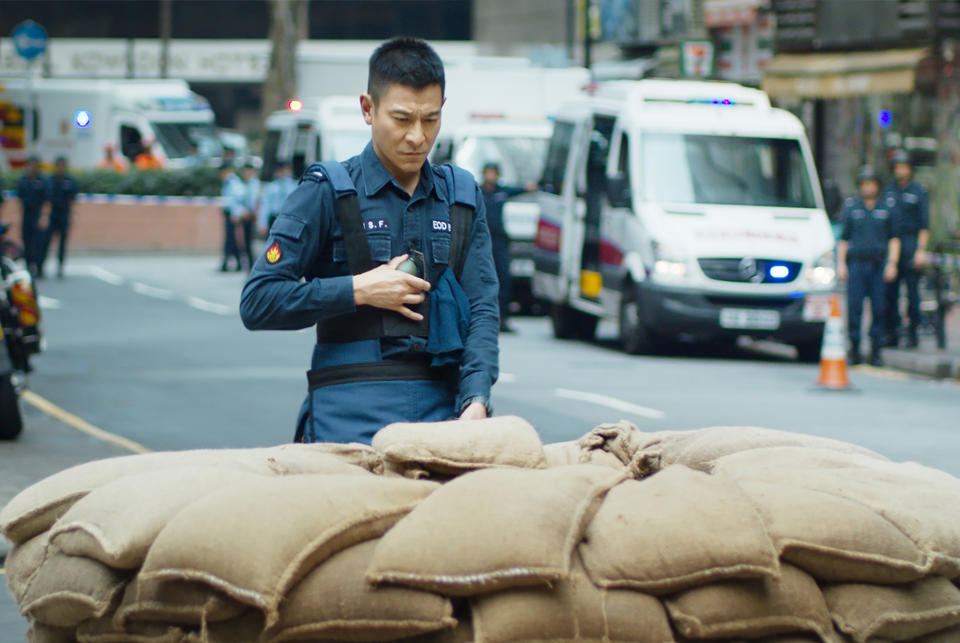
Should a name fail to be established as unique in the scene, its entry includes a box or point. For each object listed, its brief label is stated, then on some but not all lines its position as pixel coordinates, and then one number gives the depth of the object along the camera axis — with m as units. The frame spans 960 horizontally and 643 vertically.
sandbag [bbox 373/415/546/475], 7.25
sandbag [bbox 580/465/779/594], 6.52
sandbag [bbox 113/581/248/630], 6.46
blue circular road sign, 46.41
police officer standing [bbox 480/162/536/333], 35.76
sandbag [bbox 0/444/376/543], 7.20
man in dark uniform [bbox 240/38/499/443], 7.72
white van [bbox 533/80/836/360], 31.08
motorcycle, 21.90
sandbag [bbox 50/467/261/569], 6.57
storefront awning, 46.81
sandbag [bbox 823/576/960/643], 6.80
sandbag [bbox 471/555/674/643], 6.37
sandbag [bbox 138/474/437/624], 6.35
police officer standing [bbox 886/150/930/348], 32.87
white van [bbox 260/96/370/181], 48.53
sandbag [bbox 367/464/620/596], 6.38
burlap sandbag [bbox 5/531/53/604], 7.09
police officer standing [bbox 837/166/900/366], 32.02
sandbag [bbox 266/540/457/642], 6.36
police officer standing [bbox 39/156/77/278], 51.91
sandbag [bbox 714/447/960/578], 6.99
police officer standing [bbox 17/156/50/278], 51.23
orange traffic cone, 27.10
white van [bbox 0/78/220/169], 74.57
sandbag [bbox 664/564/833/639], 6.59
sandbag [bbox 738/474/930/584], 6.73
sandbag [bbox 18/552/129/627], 6.63
